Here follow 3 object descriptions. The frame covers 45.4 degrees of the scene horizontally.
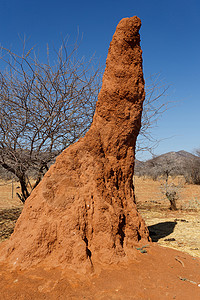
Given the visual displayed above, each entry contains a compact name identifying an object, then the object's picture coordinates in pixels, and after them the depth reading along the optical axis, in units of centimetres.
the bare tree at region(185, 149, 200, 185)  2156
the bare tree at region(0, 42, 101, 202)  611
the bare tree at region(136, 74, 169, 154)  796
